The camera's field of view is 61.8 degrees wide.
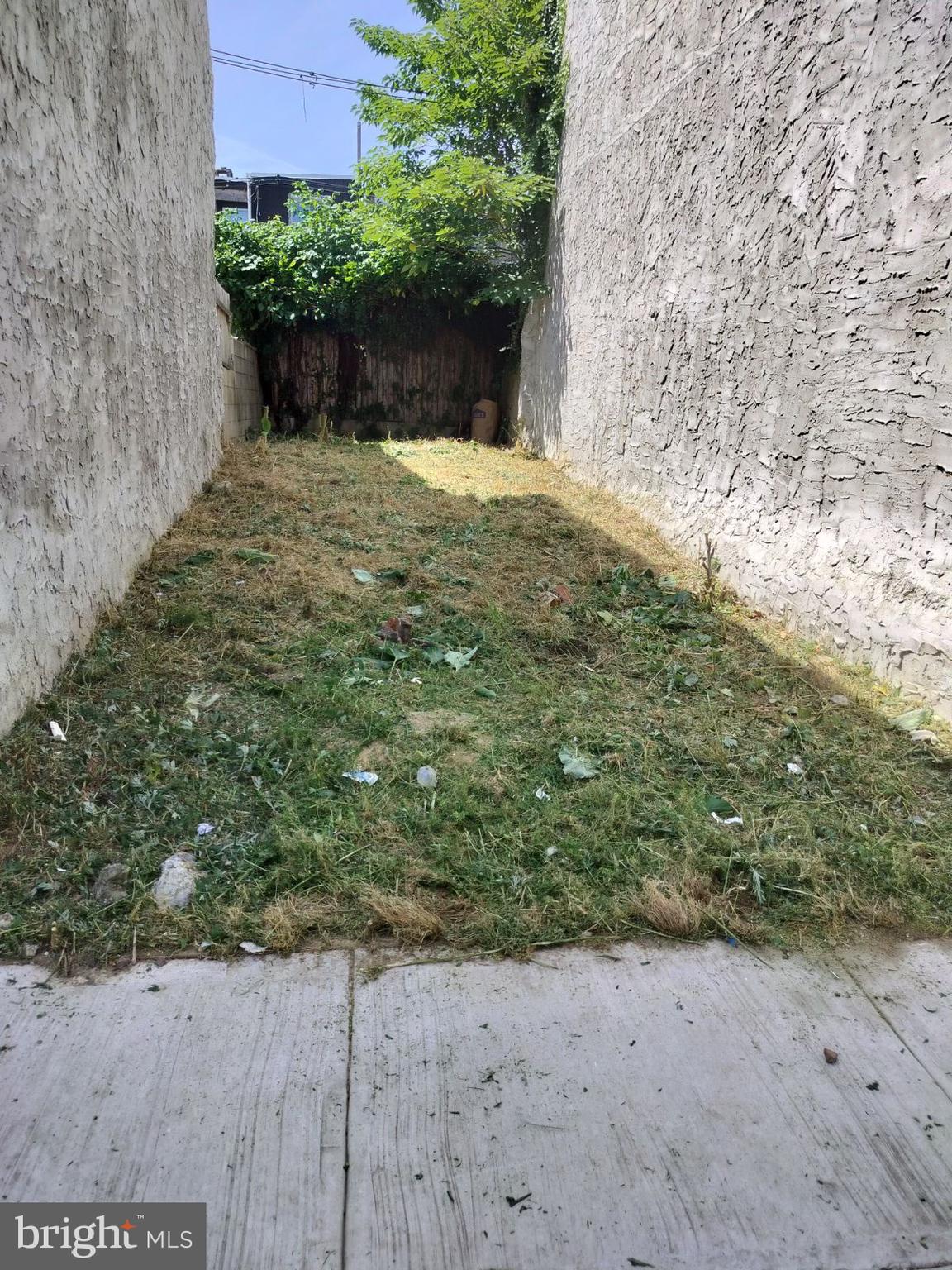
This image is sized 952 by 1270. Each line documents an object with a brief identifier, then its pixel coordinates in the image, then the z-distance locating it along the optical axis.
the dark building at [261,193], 22.16
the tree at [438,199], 9.70
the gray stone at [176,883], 2.09
